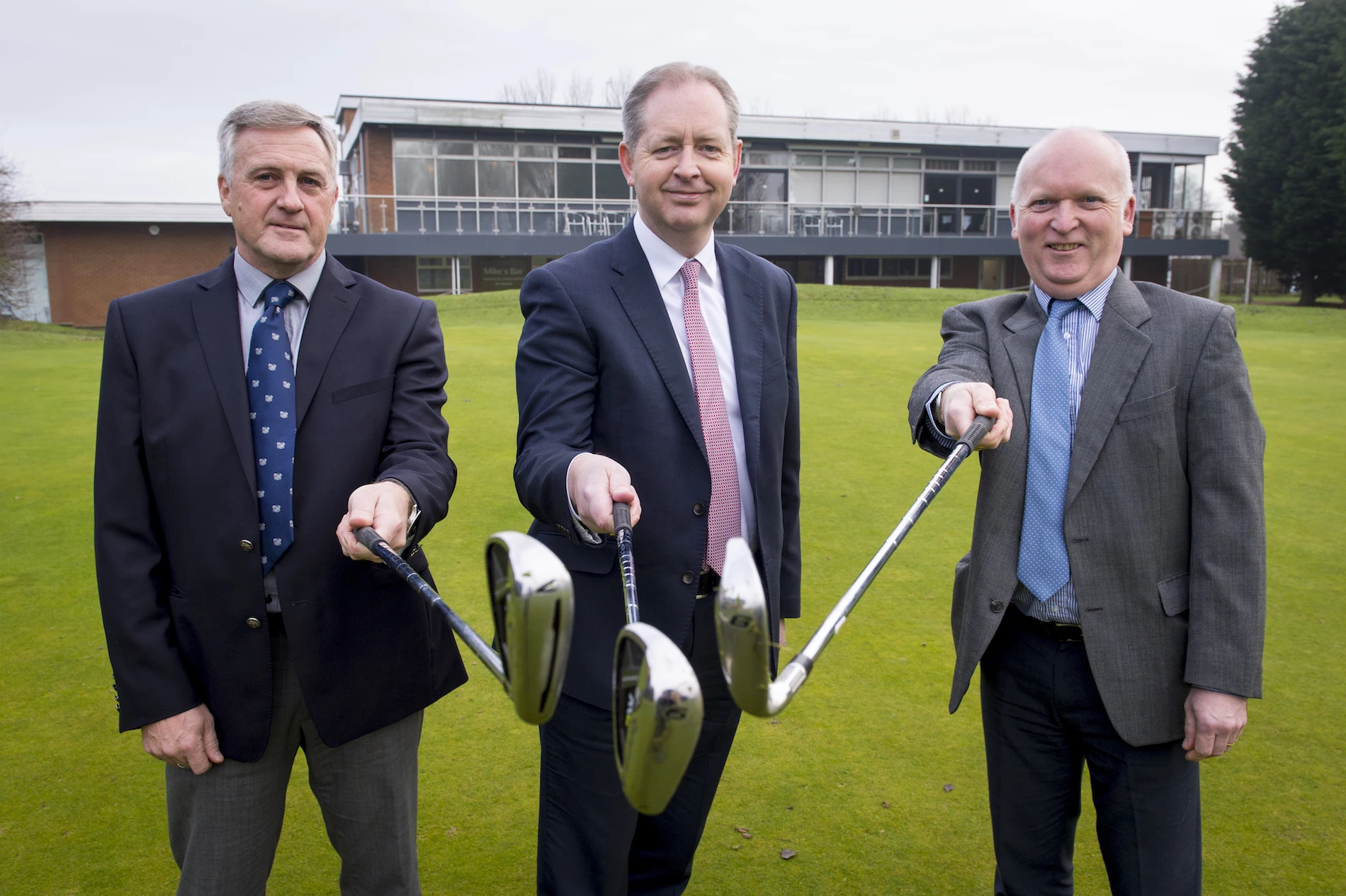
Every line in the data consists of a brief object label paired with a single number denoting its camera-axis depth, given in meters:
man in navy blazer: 2.29
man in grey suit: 2.26
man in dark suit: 2.45
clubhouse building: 28.62
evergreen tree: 29.84
